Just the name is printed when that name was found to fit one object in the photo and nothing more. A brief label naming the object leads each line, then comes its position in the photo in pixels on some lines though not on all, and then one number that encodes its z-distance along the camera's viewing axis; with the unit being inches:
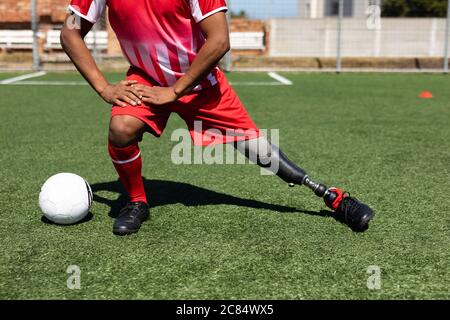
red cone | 398.0
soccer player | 121.7
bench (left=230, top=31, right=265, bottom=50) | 744.3
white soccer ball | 131.3
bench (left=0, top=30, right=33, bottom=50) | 721.0
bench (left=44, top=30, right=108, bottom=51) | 699.4
